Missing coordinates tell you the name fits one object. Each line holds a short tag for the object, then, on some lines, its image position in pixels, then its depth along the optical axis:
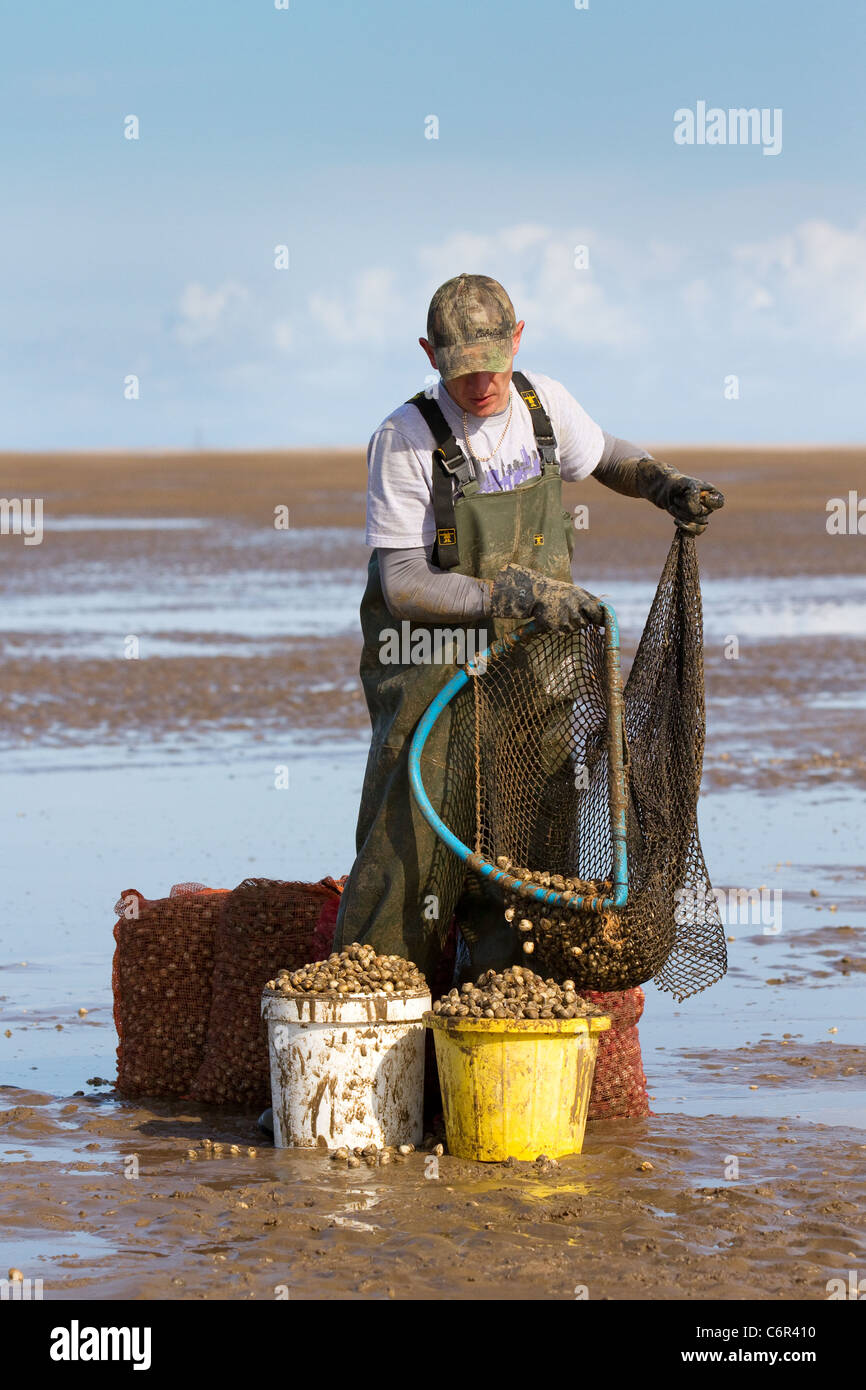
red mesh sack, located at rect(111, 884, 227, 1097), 12.47
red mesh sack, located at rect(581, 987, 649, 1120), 11.63
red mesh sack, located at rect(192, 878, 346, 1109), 12.14
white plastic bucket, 10.77
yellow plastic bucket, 10.37
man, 10.56
